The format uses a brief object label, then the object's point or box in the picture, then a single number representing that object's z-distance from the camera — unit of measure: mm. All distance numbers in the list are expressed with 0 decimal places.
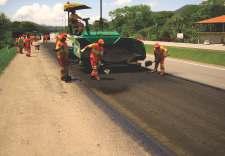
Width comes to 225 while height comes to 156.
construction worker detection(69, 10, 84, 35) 12165
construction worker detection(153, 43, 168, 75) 9715
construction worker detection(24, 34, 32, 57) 16741
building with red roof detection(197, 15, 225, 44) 33448
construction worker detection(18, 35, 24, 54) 19528
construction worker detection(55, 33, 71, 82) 8775
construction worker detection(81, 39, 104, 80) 8871
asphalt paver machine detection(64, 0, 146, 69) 10365
